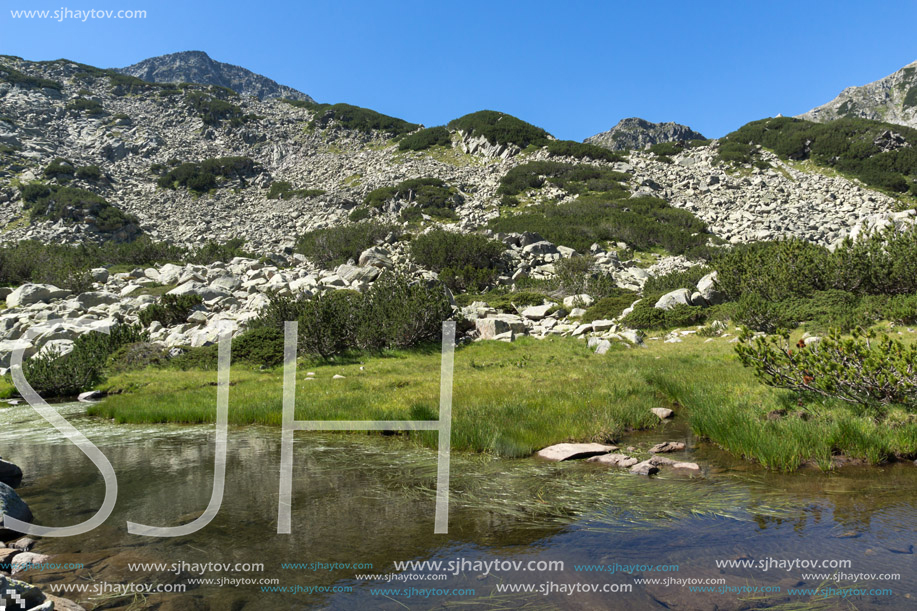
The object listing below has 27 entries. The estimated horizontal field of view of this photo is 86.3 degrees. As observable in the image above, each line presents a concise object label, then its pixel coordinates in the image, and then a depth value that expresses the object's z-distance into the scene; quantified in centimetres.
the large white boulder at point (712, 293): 2347
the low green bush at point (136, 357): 1941
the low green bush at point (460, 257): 3325
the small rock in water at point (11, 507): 503
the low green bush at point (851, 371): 723
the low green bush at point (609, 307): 2461
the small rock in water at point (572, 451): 752
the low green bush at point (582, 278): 2888
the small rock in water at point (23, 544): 466
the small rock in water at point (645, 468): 661
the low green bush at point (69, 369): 1659
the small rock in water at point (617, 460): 702
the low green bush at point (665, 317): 2175
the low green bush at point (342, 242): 3919
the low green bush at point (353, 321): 1983
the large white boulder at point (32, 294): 2691
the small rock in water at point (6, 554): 435
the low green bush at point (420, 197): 5116
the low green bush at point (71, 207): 5228
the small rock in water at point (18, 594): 306
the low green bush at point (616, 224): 4016
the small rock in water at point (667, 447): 776
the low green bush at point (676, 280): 2705
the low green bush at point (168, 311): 2488
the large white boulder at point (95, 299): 2692
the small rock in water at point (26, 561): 420
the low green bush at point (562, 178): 5669
